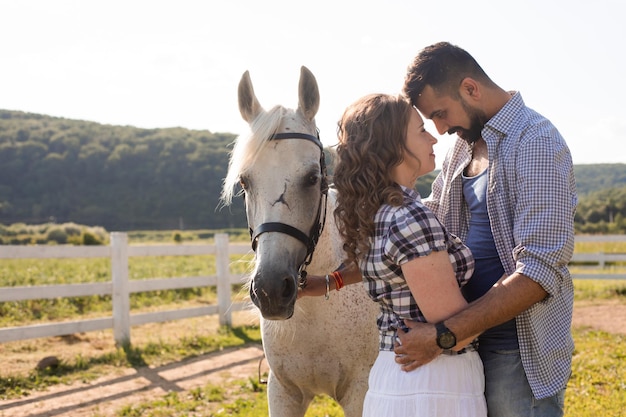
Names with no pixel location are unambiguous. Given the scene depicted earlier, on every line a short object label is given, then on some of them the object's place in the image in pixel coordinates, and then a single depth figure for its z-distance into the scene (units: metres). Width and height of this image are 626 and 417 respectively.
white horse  2.47
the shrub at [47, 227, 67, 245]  32.54
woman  1.76
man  1.83
